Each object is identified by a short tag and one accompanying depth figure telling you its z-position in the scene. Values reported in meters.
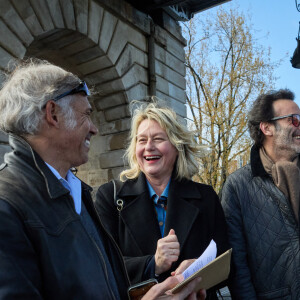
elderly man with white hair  1.08
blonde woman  2.09
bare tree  14.80
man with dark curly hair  2.12
